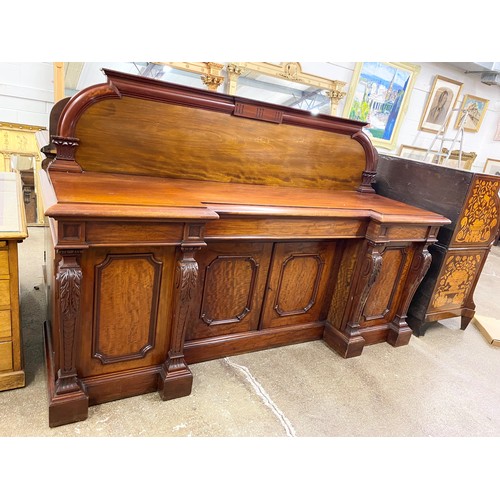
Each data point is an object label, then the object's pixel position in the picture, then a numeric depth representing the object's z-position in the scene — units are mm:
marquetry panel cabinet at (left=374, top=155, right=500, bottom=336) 2223
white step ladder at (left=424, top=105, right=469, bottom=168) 5528
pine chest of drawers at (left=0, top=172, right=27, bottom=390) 1391
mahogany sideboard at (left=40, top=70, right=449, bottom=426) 1341
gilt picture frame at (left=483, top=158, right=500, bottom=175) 6562
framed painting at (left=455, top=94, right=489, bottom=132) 5832
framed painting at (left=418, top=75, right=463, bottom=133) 5359
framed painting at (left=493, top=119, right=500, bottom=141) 6414
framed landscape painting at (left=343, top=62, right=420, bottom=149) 4550
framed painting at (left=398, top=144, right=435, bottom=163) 5402
